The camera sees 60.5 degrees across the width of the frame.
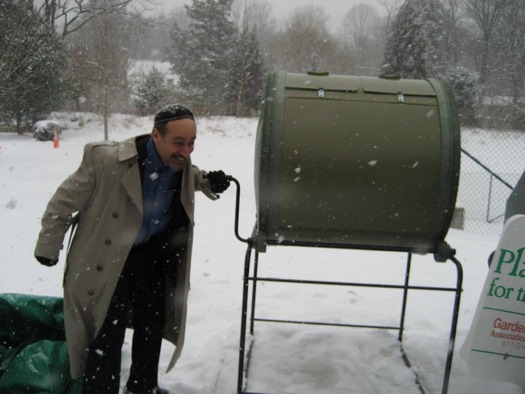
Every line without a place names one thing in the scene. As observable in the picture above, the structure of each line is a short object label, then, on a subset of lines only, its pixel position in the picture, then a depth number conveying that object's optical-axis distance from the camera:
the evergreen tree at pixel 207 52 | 24.42
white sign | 2.29
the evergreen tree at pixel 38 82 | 14.20
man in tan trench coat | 2.17
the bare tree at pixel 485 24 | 22.88
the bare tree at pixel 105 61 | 12.73
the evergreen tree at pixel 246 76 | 21.64
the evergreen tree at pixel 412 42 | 18.75
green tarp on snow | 2.46
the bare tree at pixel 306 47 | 30.36
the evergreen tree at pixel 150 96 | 20.64
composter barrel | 2.20
